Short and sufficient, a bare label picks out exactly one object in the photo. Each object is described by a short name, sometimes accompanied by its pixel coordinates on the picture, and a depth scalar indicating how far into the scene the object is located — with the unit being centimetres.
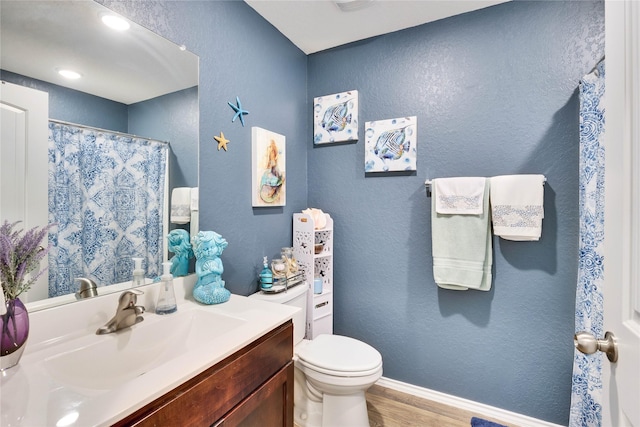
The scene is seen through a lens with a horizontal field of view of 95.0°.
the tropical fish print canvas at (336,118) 202
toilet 139
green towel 164
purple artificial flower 71
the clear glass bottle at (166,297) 111
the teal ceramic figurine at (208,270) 123
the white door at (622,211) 53
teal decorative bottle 166
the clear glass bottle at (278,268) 176
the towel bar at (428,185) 178
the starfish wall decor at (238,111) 156
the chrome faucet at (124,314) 95
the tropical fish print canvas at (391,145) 186
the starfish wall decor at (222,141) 147
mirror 87
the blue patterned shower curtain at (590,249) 120
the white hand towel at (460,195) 164
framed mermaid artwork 170
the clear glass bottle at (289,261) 181
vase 68
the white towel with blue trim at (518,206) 150
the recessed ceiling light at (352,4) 160
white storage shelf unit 189
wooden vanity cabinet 68
